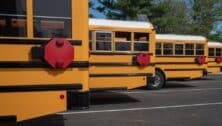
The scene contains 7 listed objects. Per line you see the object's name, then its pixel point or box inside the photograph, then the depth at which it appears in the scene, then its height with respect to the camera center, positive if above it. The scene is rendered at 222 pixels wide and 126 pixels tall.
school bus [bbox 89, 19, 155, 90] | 12.23 -0.12
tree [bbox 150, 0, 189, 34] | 35.00 +2.91
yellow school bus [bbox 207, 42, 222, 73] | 22.72 -0.40
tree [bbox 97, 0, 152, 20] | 33.59 +3.31
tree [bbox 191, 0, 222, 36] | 43.94 +3.74
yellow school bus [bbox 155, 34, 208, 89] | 17.27 -0.31
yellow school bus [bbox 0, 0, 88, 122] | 5.86 -0.07
